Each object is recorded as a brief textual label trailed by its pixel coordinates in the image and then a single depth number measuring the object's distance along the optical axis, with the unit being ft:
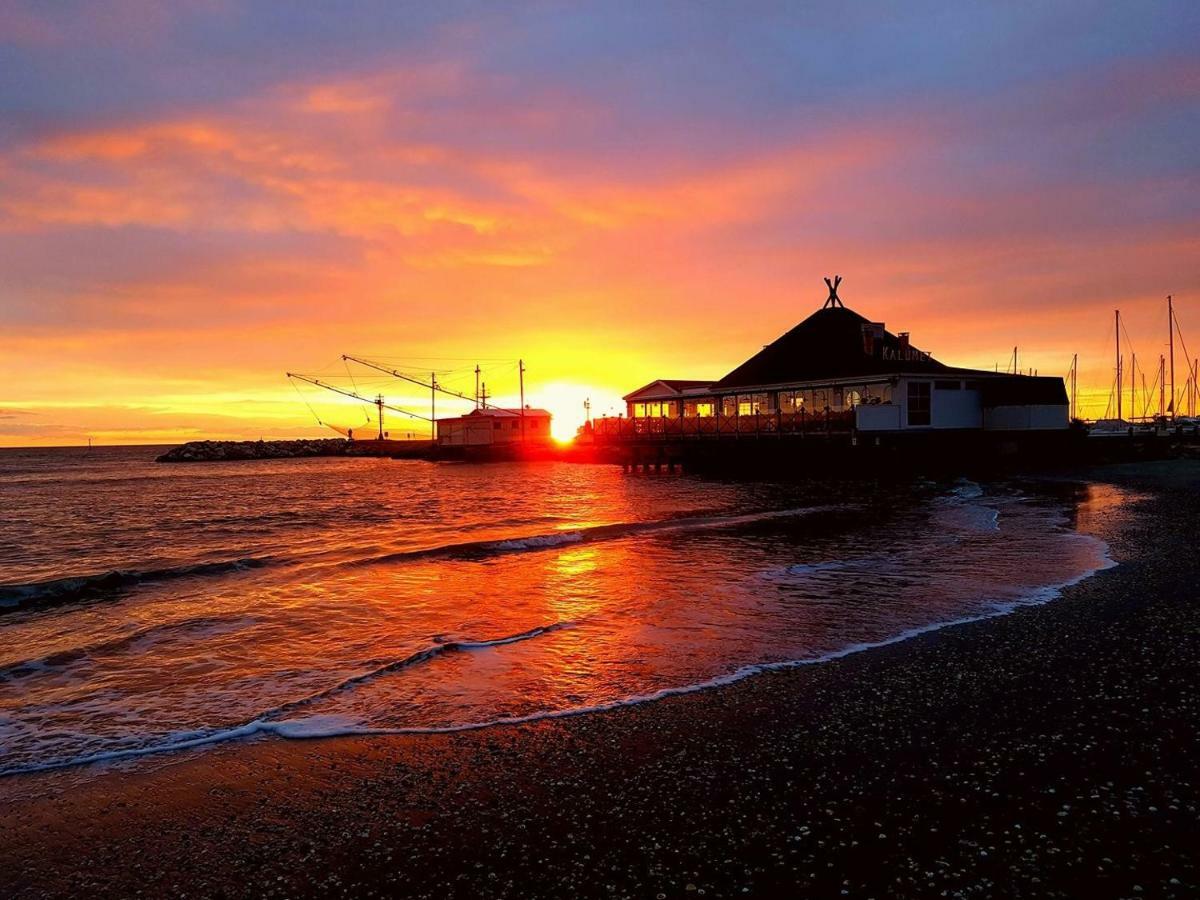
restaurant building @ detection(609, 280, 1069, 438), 150.71
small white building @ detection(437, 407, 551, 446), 332.19
